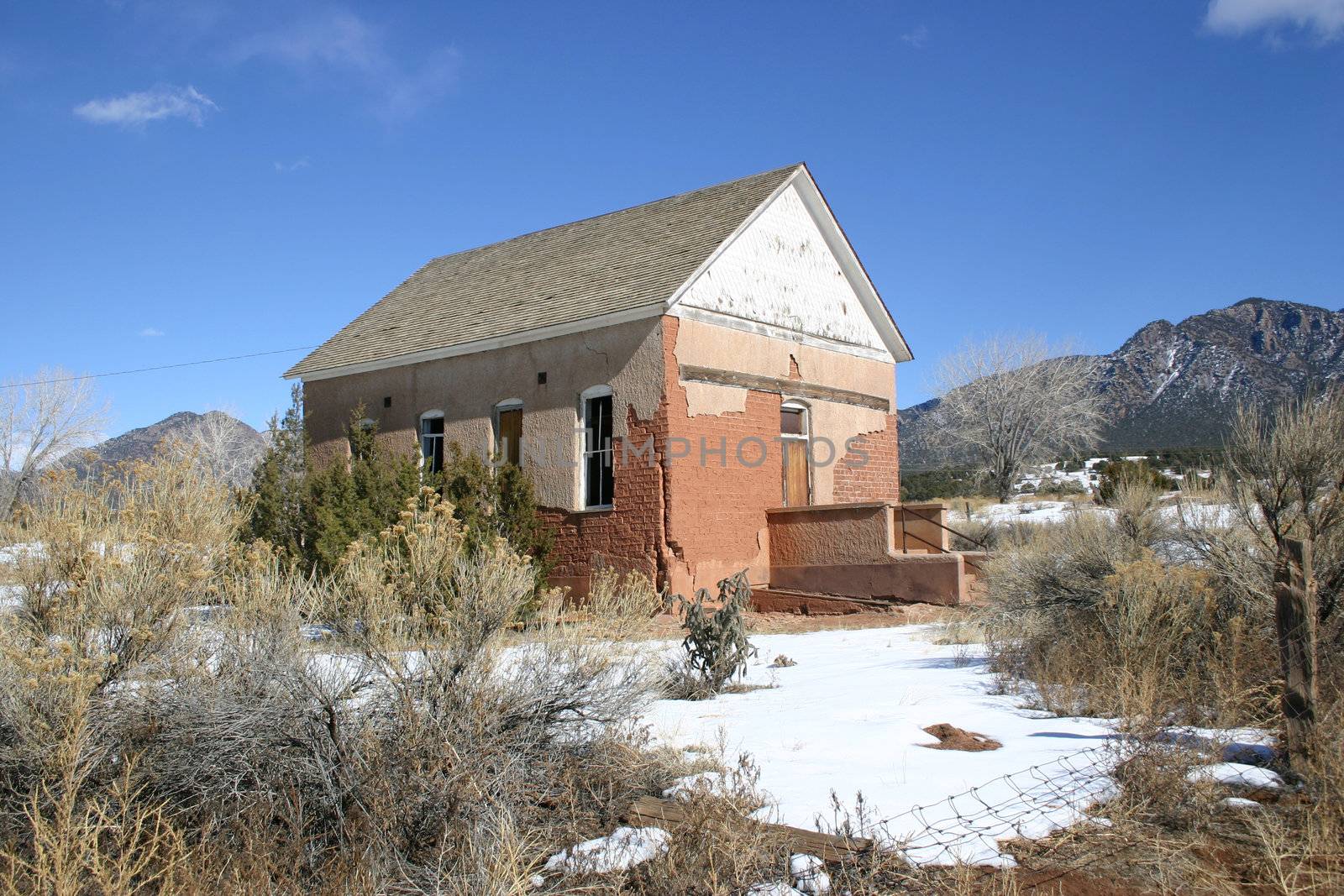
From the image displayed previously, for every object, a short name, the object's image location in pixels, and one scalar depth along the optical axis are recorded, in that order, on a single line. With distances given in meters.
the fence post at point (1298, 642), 4.88
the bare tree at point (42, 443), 32.16
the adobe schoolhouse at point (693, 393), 14.20
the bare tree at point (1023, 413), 43.81
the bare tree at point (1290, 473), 6.64
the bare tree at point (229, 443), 44.91
